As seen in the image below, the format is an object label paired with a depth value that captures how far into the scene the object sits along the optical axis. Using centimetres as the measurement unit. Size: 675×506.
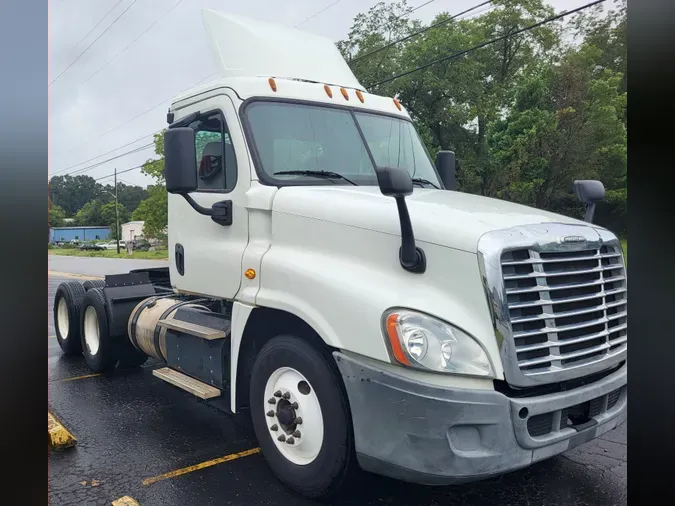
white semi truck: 280
